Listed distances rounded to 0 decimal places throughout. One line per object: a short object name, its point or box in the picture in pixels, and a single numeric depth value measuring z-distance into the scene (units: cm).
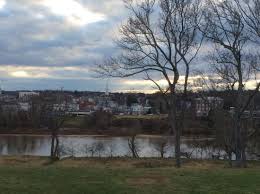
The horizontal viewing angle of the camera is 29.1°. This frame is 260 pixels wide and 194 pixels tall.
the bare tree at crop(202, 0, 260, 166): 2092
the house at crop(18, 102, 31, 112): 10371
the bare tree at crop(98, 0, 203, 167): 2025
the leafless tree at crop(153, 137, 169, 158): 4118
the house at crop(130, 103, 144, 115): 11348
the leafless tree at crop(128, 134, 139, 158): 3904
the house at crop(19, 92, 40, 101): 11992
